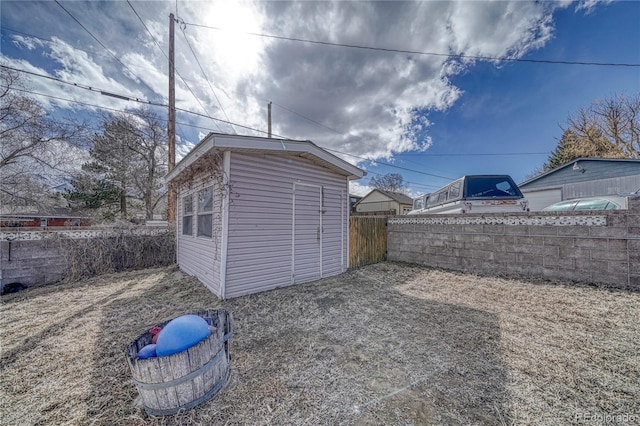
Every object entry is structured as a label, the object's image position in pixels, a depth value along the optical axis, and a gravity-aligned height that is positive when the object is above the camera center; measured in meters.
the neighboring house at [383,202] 21.50 +1.64
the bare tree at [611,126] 11.73 +5.06
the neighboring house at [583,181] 8.25 +1.54
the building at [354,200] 24.13 +2.02
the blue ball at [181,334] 1.55 -0.84
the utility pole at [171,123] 7.53 +3.25
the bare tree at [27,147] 6.15 +2.13
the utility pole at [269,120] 10.42 +4.55
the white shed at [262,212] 3.87 +0.12
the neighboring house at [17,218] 5.89 +0.01
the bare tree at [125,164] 11.68 +3.01
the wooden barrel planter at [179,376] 1.49 -1.10
